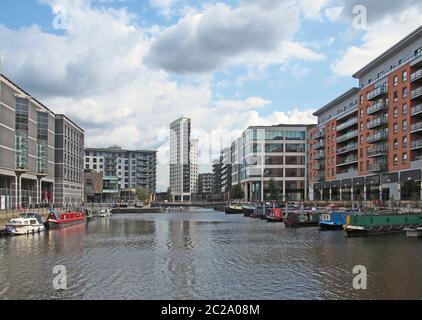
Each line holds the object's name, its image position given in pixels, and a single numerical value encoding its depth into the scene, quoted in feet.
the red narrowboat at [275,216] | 290.97
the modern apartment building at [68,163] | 396.16
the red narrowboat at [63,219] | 235.20
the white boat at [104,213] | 394.62
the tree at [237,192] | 615.16
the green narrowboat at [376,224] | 174.91
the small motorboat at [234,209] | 471.21
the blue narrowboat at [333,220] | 208.33
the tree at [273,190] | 488.02
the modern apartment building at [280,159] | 548.31
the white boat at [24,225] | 185.37
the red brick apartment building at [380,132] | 270.26
